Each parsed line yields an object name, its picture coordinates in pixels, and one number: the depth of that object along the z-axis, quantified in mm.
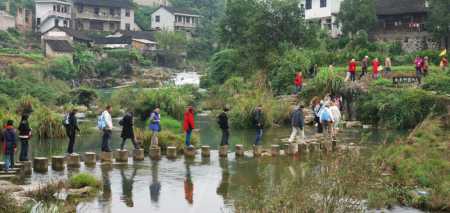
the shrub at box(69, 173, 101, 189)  19078
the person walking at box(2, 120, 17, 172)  21406
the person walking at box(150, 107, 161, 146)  26469
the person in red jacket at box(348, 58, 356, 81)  42569
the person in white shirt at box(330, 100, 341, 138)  30250
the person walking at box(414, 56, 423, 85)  42006
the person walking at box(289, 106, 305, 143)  28672
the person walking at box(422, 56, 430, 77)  43091
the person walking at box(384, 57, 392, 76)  45228
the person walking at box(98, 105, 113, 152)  24859
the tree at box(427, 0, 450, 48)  56781
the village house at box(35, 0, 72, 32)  100562
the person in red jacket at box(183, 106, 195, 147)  26234
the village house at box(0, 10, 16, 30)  92181
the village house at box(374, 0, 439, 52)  63250
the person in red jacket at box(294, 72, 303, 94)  45000
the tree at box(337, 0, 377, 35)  62309
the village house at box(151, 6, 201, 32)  111375
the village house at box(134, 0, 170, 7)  127925
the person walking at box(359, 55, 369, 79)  44184
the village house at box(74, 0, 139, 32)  105438
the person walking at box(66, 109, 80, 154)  25028
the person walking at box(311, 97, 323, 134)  32375
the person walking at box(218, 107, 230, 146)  26700
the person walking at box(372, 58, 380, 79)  43625
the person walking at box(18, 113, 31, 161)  22964
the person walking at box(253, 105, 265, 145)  27703
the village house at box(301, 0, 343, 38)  69812
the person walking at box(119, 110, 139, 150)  25489
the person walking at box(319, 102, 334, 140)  29625
